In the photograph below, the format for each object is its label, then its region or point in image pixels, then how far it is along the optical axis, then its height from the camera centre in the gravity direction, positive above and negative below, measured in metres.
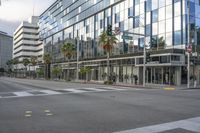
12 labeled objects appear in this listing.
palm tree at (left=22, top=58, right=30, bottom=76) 92.19 +3.42
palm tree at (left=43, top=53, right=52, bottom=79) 67.17 +2.51
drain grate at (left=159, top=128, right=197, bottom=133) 5.99 -1.83
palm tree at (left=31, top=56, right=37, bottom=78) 85.12 +3.59
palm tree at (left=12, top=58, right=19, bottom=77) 105.36 +4.20
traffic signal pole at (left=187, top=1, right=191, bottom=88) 27.58 +8.03
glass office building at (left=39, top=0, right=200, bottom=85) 28.71 +5.79
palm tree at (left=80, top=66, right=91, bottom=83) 42.50 -0.10
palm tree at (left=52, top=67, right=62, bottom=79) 56.88 -0.16
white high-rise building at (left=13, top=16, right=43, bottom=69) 102.26 +15.63
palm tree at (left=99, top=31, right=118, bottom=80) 35.27 +5.05
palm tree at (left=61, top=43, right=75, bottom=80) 50.92 +5.21
